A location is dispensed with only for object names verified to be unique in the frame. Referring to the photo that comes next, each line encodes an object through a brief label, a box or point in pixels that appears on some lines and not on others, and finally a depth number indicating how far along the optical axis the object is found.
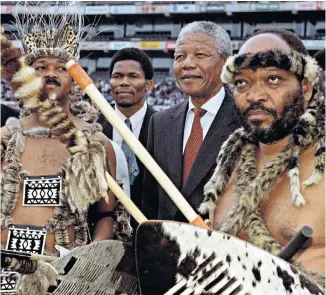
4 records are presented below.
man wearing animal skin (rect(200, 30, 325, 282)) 2.14
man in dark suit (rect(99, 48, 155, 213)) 3.58
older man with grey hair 2.80
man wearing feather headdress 2.42
